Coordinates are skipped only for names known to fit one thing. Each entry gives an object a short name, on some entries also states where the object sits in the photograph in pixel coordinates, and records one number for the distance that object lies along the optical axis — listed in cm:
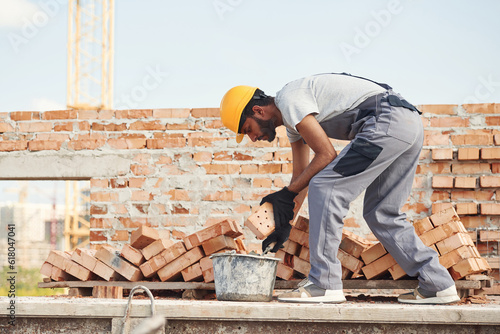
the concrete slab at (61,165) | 550
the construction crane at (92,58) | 2216
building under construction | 359
